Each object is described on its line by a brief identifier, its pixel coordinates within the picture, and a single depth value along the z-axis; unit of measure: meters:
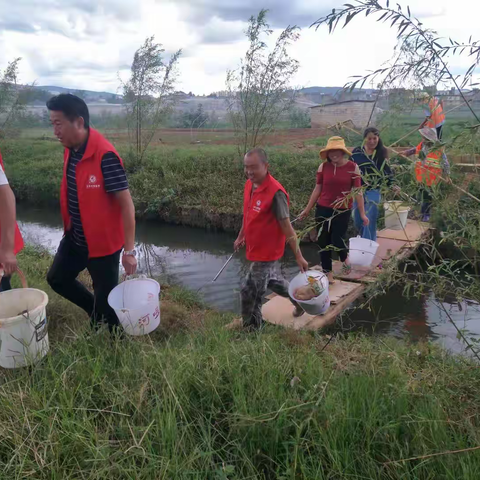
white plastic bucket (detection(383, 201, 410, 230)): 6.49
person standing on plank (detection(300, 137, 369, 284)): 4.46
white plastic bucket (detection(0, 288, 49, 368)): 2.44
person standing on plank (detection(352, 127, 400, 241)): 4.31
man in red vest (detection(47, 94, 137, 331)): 2.75
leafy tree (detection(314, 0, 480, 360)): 1.70
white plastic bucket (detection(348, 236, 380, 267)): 5.24
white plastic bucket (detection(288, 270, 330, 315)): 3.97
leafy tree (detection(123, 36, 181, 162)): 13.41
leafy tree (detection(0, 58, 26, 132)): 13.93
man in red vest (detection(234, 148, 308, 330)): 3.45
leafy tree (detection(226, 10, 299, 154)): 11.38
